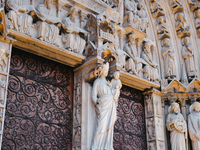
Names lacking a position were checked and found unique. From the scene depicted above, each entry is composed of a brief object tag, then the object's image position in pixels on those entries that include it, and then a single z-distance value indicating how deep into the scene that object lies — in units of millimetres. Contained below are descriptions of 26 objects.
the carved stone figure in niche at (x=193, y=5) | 9428
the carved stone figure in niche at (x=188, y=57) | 8602
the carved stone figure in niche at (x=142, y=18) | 8398
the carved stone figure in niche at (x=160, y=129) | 7695
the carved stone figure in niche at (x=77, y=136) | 6126
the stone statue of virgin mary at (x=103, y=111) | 5914
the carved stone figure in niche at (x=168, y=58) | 8459
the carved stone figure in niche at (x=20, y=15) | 5656
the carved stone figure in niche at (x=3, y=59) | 5285
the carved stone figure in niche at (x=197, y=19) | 9268
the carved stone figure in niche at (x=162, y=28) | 8883
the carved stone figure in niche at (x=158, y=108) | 7952
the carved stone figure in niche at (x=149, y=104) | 7932
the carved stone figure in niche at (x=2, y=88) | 5078
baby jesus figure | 6342
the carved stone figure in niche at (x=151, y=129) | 7671
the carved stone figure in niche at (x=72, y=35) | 6414
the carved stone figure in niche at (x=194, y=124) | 7580
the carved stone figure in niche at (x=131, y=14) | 8188
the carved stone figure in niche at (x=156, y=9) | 9062
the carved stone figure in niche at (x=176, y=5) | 9266
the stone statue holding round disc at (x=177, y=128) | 7543
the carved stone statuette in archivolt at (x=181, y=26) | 9031
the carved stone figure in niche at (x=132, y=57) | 7596
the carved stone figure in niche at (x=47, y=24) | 6024
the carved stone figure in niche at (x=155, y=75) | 8105
